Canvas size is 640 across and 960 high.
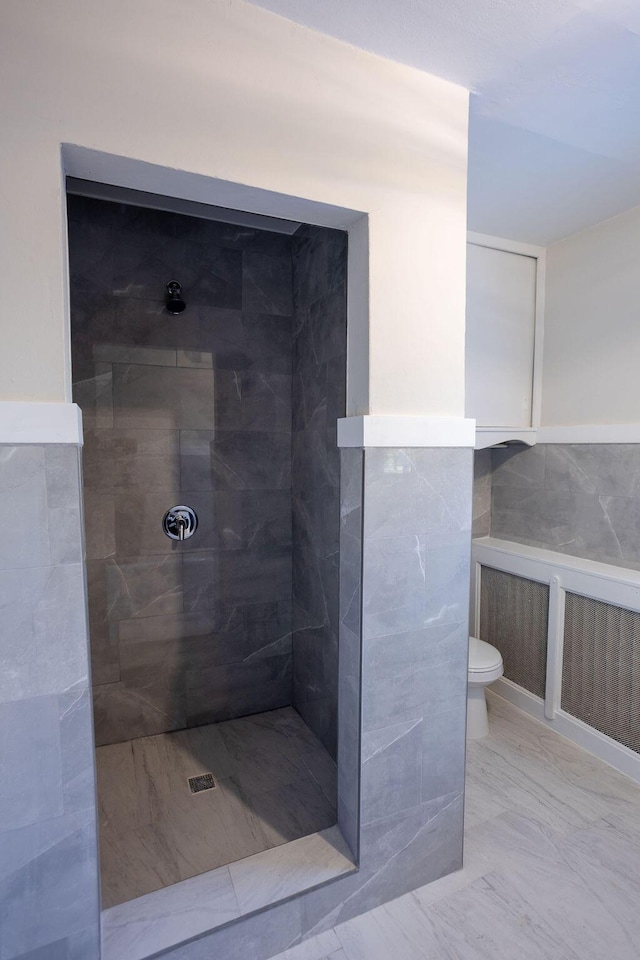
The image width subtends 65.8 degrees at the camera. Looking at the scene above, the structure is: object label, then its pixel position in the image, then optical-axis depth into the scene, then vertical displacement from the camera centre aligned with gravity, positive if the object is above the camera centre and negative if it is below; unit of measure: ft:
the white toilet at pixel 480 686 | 7.45 -3.79
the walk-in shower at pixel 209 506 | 6.68 -1.01
